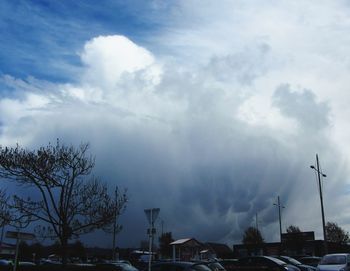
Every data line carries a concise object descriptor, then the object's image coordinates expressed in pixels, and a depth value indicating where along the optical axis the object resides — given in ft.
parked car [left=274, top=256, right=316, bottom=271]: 84.54
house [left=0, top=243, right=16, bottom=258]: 273.89
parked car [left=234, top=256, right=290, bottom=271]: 73.61
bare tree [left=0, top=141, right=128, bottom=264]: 78.28
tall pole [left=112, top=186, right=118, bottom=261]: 86.02
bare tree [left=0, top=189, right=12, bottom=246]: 79.65
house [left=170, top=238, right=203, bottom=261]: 139.23
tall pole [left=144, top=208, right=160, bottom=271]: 58.85
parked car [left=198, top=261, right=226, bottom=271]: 58.85
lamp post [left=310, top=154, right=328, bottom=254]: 134.05
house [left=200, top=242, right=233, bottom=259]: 172.03
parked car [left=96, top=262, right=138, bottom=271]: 78.23
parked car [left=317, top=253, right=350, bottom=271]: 69.00
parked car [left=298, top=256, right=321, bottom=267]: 113.73
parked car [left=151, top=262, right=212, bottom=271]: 53.57
